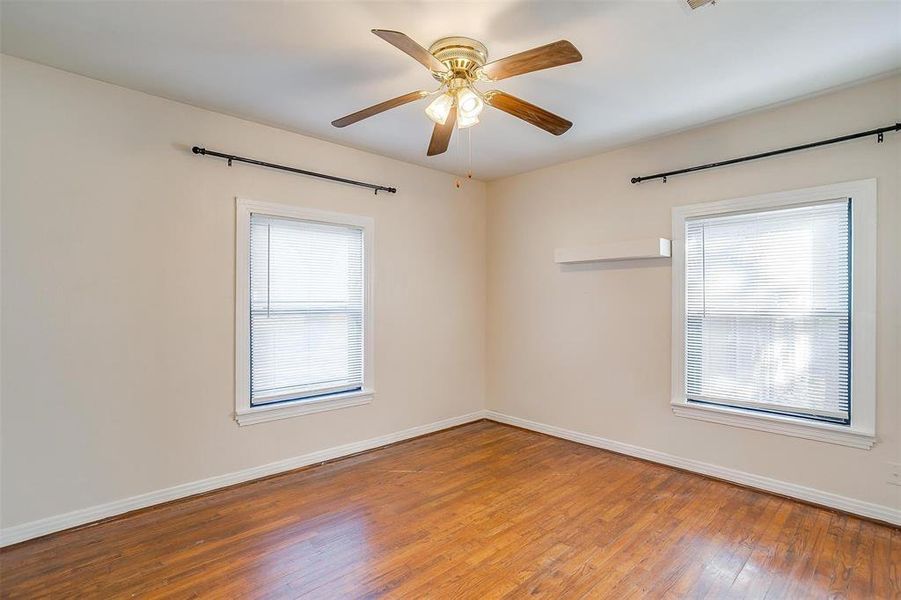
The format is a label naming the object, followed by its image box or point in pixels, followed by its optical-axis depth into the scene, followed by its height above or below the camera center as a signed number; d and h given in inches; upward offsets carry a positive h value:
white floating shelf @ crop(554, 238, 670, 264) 144.6 +18.1
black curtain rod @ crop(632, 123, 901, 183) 107.3 +42.2
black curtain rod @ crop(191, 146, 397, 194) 124.0 +41.9
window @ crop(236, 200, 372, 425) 134.9 -3.5
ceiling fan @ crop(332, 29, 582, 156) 80.8 +42.6
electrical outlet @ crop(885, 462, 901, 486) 106.7 -40.8
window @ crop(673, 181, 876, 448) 111.9 -2.4
